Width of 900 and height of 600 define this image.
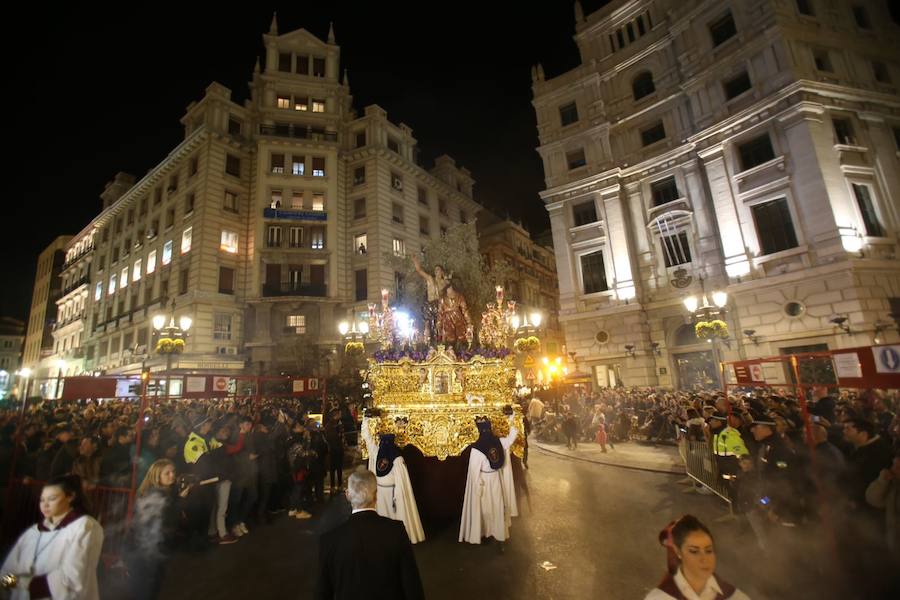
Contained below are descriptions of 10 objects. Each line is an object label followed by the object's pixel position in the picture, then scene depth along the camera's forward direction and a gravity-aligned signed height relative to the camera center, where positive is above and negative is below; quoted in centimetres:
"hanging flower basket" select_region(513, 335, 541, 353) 1339 +106
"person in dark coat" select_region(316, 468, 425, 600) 293 -127
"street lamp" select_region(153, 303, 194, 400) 1110 +164
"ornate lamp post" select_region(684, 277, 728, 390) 1180 +112
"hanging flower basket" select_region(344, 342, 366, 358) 1366 +149
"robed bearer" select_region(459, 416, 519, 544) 650 -194
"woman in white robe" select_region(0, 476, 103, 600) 339 -120
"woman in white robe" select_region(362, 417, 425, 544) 666 -182
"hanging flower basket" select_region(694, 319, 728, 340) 1192 +98
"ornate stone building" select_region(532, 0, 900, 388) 1741 +938
